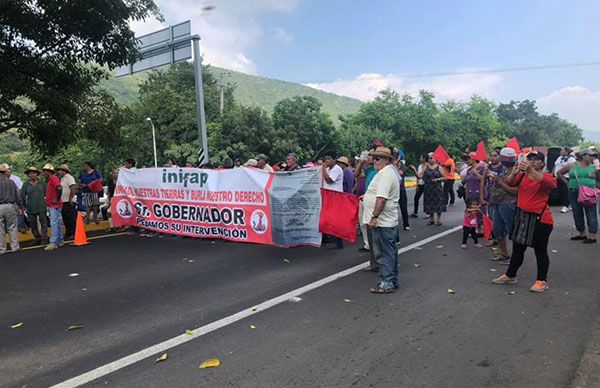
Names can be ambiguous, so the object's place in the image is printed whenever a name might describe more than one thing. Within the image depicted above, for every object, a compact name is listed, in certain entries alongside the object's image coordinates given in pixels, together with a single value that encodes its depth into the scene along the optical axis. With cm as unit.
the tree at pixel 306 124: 4072
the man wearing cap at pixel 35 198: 980
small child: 838
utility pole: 4589
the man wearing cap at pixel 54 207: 956
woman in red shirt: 570
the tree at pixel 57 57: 991
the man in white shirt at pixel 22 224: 1145
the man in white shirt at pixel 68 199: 1032
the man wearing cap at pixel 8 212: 912
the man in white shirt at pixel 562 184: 1264
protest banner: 833
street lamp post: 4097
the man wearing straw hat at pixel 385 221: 590
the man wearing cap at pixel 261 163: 1087
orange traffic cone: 992
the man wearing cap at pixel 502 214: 721
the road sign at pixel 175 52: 1523
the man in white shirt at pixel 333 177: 833
